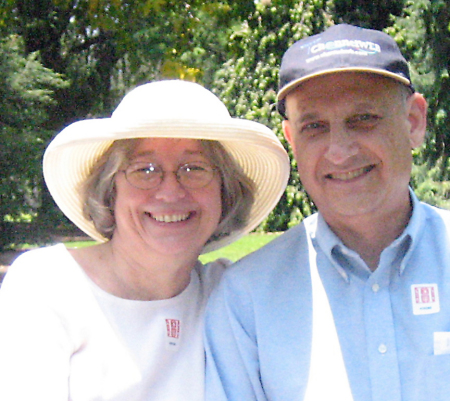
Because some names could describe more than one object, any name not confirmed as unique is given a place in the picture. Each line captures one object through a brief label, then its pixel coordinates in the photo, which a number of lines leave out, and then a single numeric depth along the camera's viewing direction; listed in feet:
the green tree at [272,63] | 36.04
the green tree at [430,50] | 34.99
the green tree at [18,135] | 36.17
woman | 7.11
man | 6.63
